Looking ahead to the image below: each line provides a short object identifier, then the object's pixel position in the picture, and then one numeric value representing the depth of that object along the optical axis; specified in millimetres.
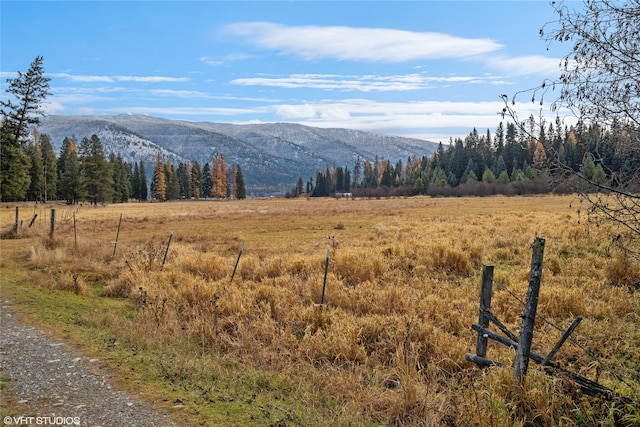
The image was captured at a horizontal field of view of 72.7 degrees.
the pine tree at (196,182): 123688
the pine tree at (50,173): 78938
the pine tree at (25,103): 43750
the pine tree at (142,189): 114750
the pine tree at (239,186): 123312
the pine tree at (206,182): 128625
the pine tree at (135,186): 114188
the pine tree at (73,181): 73125
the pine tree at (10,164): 45094
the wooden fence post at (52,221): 20650
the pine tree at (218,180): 126750
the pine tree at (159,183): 106750
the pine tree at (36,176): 75625
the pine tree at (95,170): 75000
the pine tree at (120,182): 92062
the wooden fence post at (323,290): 10735
